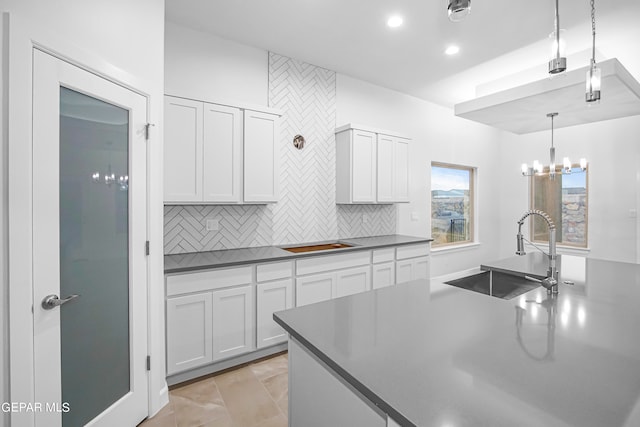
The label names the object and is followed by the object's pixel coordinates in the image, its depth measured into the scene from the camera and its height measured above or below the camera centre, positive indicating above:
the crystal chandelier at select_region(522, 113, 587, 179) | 3.44 +0.56
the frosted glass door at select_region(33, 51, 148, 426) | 1.44 -0.21
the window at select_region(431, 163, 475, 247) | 5.27 +0.13
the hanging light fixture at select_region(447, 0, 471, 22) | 1.10 +0.73
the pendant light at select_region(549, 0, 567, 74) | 1.56 +0.77
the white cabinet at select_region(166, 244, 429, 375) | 2.36 -0.78
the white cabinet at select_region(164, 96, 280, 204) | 2.57 +0.51
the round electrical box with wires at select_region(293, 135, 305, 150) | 3.58 +0.80
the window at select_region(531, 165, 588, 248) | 5.04 +0.13
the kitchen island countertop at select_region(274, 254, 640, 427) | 0.71 -0.45
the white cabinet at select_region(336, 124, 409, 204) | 3.69 +0.57
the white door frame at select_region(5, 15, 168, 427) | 1.30 +0.01
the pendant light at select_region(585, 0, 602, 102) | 1.83 +0.77
